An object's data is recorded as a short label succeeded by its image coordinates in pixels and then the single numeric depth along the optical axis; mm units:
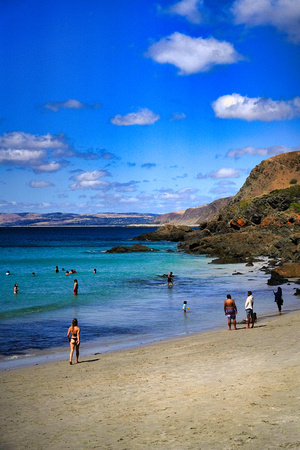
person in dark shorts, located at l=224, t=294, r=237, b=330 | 20344
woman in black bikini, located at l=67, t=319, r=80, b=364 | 15820
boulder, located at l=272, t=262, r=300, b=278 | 40375
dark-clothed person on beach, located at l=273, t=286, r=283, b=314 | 24203
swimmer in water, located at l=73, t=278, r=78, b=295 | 34625
